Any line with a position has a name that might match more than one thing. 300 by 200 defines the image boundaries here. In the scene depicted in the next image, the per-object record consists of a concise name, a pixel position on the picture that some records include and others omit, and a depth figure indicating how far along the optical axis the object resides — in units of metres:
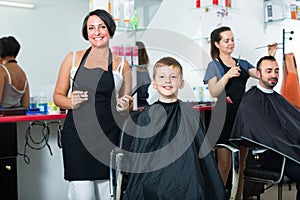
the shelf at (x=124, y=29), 2.86
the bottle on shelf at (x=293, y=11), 4.17
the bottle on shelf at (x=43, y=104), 2.52
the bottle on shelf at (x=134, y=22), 2.95
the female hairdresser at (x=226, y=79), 2.39
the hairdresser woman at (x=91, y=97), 1.57
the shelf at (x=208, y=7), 3.84
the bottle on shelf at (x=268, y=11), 4.15
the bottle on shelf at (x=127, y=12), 2.88
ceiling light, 3.00
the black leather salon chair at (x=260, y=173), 2.20
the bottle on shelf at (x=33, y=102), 2.73
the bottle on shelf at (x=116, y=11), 2.80
